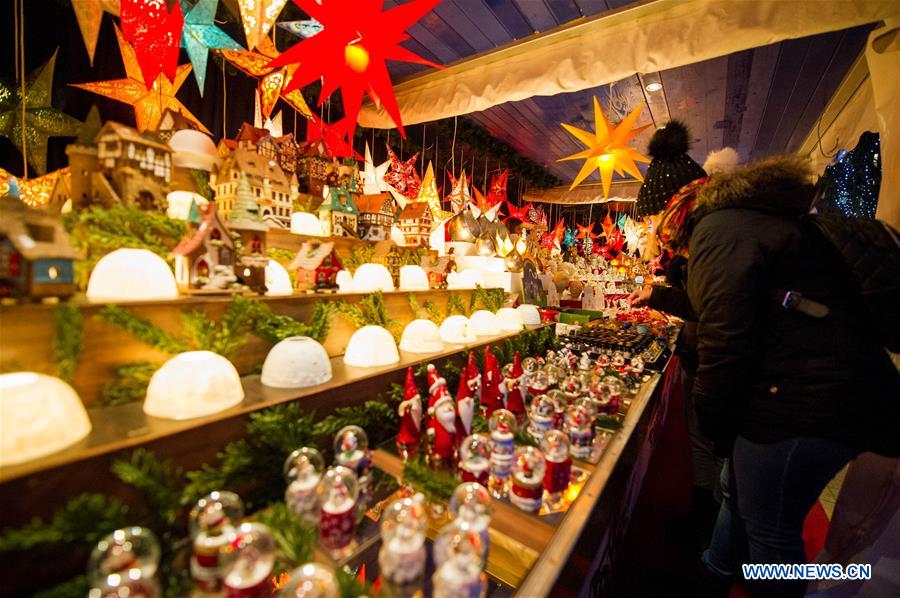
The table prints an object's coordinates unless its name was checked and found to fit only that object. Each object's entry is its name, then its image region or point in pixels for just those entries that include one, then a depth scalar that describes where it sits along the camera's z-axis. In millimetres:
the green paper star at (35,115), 1791
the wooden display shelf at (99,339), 835
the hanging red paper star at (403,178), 3627
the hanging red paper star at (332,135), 2386
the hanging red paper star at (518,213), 5617
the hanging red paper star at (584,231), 8109
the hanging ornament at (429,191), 3467
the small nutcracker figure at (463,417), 1320
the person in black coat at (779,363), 1143
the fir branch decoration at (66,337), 877
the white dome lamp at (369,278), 1780
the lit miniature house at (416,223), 2324
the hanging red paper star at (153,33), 1429
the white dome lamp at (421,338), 1782
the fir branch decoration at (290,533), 764
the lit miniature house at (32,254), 818
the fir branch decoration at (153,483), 773
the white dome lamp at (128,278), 1012
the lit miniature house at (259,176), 1371
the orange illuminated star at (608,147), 3055
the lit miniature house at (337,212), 1700
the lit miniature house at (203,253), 1141
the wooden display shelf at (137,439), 689
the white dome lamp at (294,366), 1225
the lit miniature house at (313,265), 1532
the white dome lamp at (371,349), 1518
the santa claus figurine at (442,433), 1230
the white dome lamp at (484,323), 2305
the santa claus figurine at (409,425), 1344
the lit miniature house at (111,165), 1080
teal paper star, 1599
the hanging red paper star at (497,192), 4715
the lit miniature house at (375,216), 1888
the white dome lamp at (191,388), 956
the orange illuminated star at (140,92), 1839
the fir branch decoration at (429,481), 1053
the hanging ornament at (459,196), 3865
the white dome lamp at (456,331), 2025
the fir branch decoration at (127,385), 1005
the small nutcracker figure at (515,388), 1713
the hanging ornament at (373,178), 2757
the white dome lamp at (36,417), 707
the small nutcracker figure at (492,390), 1662
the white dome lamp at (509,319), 2488
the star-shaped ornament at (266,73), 1975
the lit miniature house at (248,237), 1305
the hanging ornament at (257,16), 1423
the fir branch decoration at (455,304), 2344
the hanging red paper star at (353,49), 1432
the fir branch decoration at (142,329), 947
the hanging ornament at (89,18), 1417
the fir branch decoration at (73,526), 627
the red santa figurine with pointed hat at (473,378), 1582
